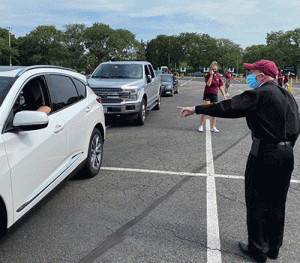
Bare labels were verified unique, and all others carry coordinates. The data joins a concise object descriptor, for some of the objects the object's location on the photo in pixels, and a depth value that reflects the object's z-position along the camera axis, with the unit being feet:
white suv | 9.07
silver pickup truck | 31.50
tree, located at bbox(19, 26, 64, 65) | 312.03
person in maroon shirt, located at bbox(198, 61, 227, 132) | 28.12
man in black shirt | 8.85
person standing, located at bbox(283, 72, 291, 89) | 97.40
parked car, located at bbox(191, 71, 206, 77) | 349.25
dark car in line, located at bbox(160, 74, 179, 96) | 70.03
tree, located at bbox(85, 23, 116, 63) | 277.85
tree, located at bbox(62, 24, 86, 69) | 280.72
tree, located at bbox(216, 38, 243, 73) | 384.06
